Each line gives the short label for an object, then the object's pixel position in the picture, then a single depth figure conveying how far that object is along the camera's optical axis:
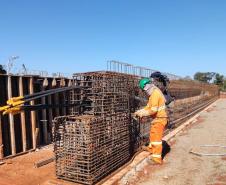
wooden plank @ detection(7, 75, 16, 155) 5.77
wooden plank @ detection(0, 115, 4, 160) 5.46
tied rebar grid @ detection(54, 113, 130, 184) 3.50
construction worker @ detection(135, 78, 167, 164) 4.52
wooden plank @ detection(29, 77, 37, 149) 6.36
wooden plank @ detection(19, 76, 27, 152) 6.06
